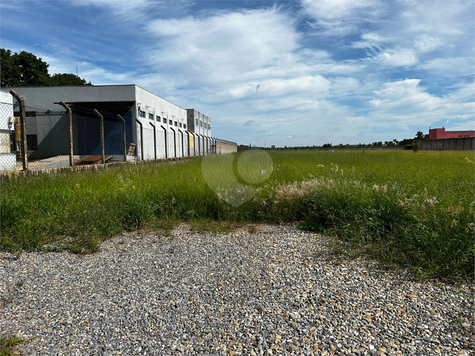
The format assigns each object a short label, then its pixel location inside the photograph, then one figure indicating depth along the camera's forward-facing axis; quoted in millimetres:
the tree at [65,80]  41500
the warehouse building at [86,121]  22234
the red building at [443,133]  71375
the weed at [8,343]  2184
